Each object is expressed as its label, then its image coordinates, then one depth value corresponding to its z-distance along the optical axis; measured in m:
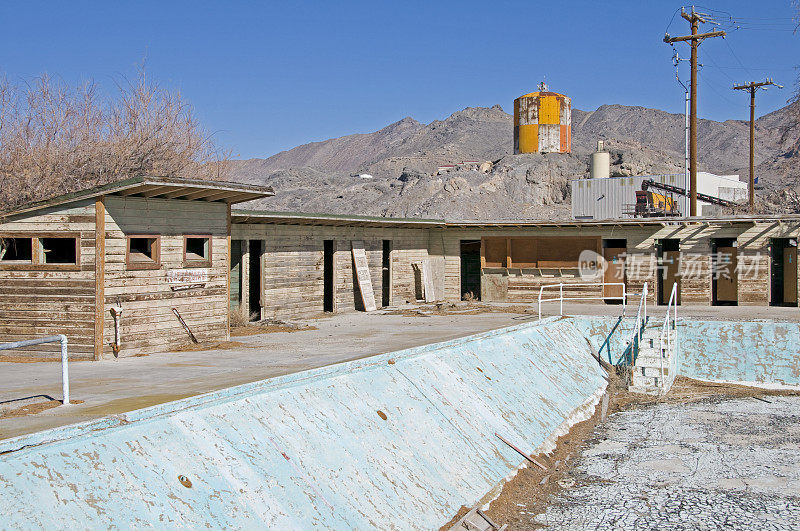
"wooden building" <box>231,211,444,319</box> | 18.28
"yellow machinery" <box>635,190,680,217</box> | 32.73
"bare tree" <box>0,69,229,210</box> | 14.79
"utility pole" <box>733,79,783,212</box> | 35.72
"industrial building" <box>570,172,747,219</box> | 41.50
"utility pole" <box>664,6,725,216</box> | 25.33
